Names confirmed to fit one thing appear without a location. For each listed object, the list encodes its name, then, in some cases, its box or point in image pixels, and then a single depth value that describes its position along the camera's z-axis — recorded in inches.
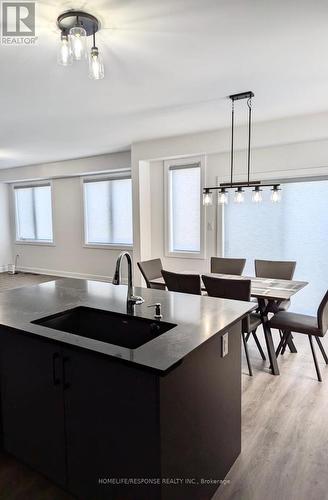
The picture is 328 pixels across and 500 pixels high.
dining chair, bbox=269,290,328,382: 114.0
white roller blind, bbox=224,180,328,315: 174.6
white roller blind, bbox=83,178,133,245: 271.7
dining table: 121.2
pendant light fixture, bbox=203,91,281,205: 132.1
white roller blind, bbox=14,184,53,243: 326.6
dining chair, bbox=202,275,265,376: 118.6
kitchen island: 53.1
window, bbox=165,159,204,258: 210.9
